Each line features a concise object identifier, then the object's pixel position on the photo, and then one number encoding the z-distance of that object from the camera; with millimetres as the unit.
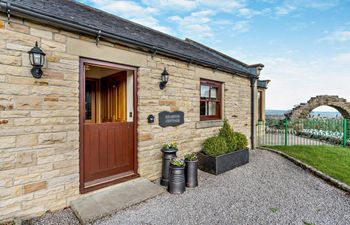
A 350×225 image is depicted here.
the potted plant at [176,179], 4301
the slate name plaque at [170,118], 5246
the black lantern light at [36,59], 3049
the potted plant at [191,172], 4703
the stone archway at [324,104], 14836
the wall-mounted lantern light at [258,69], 9031
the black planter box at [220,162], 5672
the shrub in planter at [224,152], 5742
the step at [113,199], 3283
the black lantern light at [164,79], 5121
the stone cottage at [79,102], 3029
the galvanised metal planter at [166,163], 4754
